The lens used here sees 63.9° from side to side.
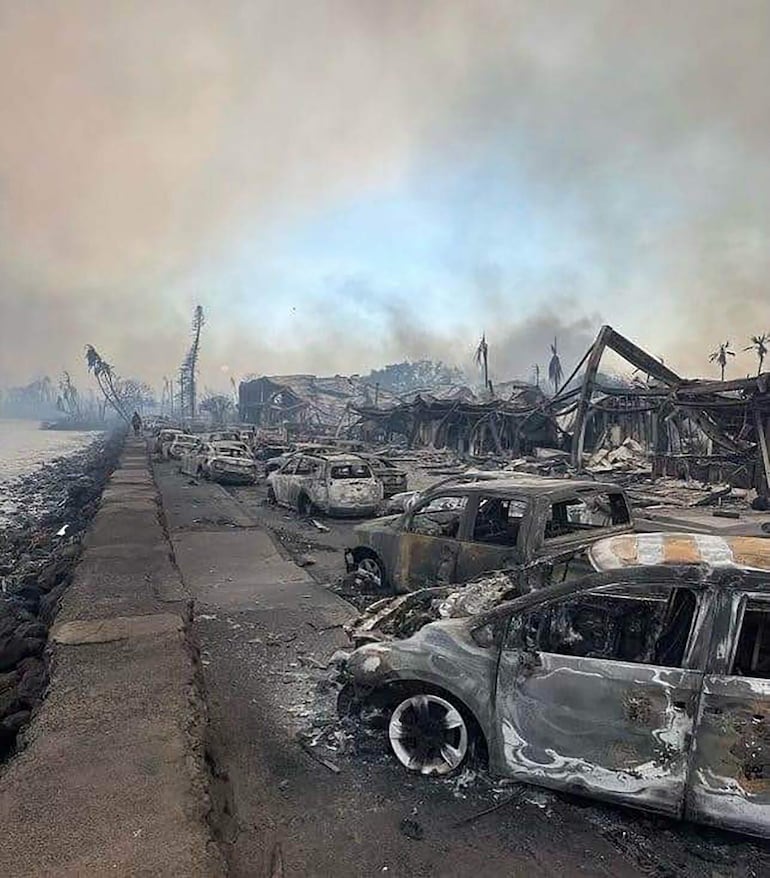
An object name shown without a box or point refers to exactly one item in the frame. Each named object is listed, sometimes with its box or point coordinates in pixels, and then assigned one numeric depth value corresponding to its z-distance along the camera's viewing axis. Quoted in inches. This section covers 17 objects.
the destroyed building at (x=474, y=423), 1106.1
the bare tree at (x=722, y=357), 2947.8
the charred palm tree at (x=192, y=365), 3284.9
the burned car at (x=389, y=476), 609.3
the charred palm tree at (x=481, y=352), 2412.4
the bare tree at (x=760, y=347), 2618.1
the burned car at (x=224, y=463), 811.4
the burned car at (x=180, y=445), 1064.5
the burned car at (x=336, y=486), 534.0
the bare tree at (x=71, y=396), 5776.6
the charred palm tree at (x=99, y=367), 3435.0
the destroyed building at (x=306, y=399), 2222.8
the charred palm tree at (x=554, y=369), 2899.6
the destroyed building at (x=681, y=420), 684.1
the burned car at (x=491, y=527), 224.4
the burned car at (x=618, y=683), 122.6
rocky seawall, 200.3
